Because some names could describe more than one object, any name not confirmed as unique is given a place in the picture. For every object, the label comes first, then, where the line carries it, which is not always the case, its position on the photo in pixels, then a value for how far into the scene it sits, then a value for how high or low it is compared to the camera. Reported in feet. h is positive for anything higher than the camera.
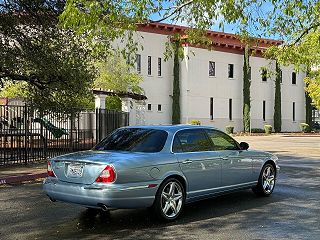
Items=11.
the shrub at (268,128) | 151.17 -4.71
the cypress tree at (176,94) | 136.98 +6.00
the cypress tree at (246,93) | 152.66 +7.02
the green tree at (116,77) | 106.18 +8.79
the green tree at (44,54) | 51.83 +7.04
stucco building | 134.82 +9.29
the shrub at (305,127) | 167.73 -4.69
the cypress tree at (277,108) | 162.80 +2.16
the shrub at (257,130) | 153.38 -5.29
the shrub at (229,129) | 143.64 -4.61
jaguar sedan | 22.15 -2.93
